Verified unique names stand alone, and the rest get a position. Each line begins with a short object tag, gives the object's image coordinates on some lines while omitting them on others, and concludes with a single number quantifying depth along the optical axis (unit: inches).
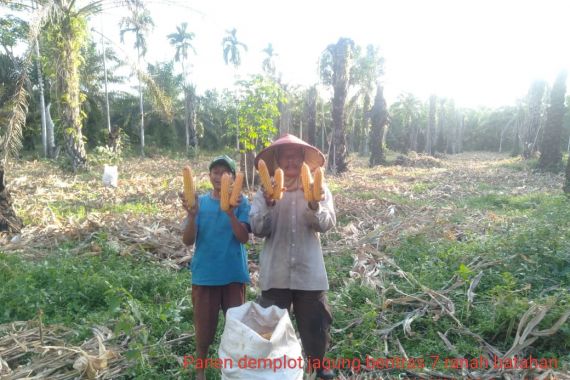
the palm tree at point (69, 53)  426.9
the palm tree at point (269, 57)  1450.5
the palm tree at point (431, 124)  1224.9
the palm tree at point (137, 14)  392.2
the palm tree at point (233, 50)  1405.0
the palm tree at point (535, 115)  851.6
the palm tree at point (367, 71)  1200.2
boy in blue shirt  103.5
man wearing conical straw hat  99.9
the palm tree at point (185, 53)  1177.4
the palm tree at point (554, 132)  559.2
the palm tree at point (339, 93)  607.8
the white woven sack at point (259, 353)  73.5
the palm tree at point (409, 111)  1550.2
